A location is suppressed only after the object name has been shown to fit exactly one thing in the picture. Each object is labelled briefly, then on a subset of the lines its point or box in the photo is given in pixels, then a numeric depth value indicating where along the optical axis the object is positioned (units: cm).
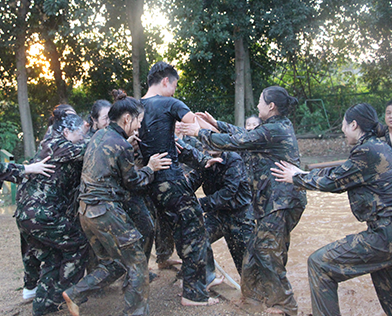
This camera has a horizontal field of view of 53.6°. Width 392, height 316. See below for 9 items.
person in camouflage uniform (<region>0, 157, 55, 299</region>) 387
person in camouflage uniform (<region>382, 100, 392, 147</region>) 457
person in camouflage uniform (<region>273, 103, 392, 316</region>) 304
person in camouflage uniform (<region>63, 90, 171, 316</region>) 333
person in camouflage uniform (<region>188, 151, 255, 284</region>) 449
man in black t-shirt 386
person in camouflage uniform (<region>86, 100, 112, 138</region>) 476
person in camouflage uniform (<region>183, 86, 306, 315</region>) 364
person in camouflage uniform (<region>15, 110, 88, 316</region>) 380
